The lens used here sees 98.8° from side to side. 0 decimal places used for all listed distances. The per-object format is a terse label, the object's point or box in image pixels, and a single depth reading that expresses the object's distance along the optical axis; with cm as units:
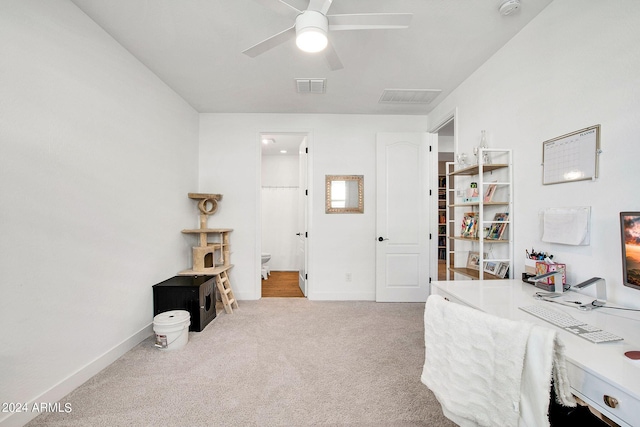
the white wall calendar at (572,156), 153
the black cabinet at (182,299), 271
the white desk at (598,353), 77
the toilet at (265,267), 519
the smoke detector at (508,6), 179
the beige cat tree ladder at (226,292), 329
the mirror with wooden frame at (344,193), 383
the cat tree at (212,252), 328
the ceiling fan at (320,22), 149
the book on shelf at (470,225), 248
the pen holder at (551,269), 167
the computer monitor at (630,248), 117
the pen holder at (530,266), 186
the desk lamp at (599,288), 139
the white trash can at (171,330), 234
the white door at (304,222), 398
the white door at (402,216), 372
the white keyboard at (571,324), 101
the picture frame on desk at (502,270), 220
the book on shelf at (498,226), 221
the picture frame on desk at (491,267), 230
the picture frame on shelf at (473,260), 255
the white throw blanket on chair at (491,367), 80
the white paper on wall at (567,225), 157
